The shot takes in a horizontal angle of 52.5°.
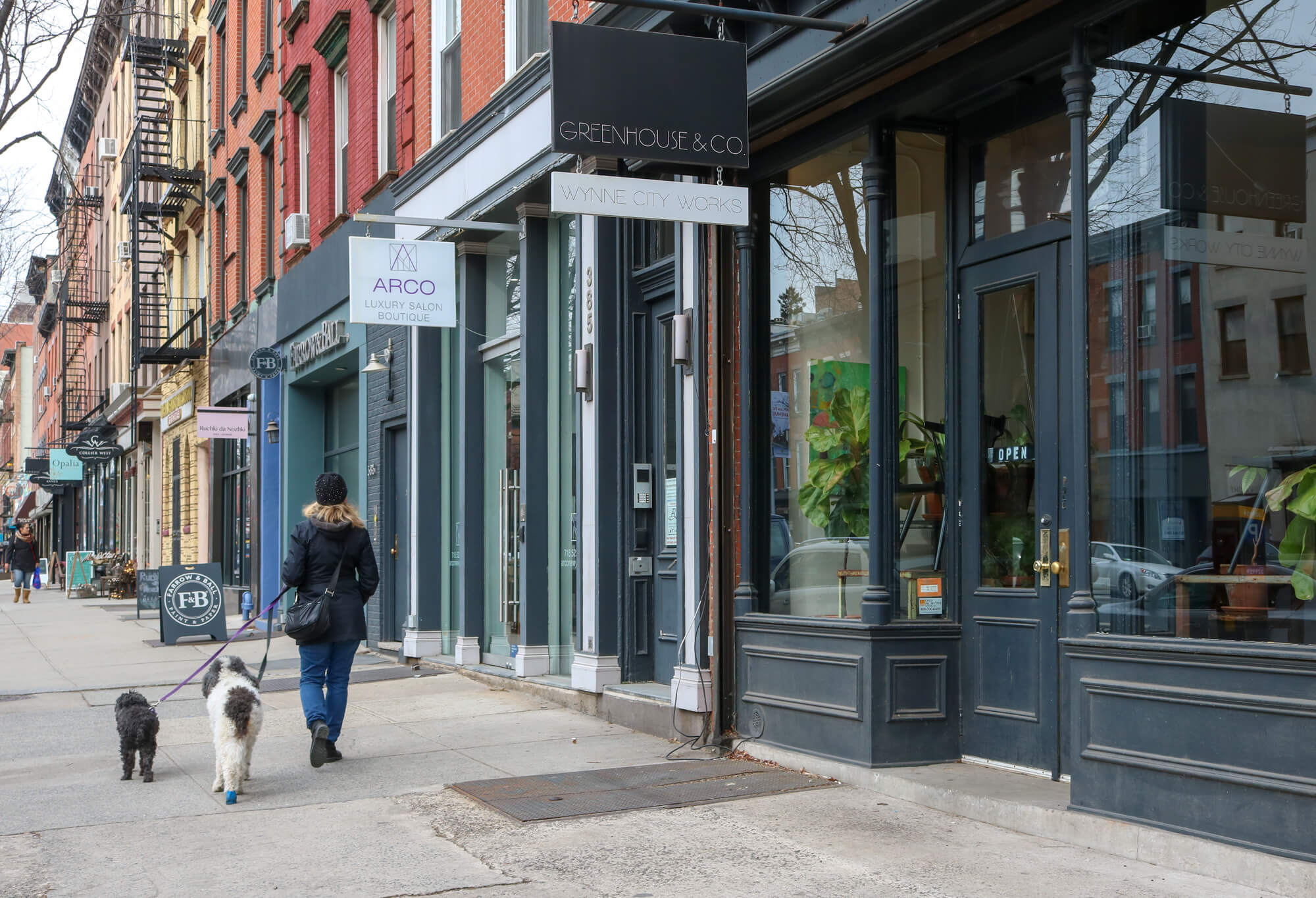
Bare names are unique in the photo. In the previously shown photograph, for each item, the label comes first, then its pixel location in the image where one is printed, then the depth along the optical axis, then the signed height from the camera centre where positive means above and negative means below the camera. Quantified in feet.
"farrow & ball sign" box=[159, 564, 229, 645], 54.49 -3.80
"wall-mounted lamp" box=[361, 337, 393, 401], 47.67 +5.13
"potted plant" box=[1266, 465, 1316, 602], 17.63 -0.46
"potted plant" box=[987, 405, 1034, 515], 22.93 +0.44
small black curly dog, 25.22 -4.14
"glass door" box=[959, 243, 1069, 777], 22.24 -0.19
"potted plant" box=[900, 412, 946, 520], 24.59 +0.93
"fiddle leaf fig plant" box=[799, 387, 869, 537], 25.43 +0.59
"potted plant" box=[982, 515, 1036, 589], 22.84 -0.89
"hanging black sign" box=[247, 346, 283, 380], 58.80 +6.43
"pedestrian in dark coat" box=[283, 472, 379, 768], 26.81 -1.52
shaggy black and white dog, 23.36 -3.79
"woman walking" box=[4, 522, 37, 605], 101.50 -3.85
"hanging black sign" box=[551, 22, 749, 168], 24.06 +7.52
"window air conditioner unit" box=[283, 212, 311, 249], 59.31 +12.43
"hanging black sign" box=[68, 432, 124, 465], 114.32 +5.28
